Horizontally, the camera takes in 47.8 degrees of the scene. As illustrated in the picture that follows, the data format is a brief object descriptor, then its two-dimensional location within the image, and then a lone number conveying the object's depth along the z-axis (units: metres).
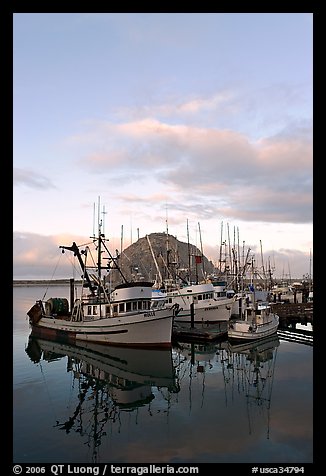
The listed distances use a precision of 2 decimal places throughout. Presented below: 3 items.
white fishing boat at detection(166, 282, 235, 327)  49.84
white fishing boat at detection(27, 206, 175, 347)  35.91
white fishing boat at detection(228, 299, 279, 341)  37.88
